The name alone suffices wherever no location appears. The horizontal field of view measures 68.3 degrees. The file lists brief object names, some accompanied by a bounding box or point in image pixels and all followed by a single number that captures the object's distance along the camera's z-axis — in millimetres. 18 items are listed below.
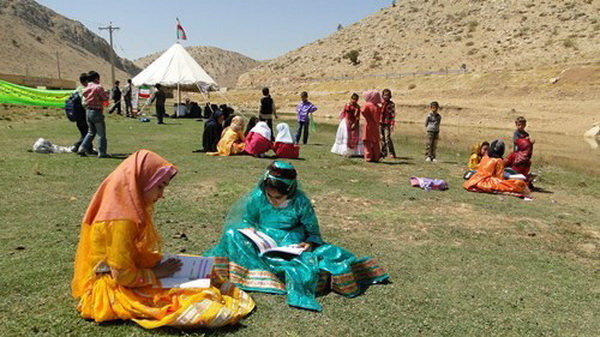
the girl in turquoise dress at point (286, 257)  3658
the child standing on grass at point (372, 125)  11328
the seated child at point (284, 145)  11320
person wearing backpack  9573
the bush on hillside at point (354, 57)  58047
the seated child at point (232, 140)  11281
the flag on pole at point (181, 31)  26078
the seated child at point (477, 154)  10469
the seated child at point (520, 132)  8891
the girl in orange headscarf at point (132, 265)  2865
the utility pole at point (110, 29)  46144
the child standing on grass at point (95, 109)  9039
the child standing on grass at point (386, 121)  11711
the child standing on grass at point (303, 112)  13711
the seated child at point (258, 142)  11156
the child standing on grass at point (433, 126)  11453
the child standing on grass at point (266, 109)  13222
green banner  20438
